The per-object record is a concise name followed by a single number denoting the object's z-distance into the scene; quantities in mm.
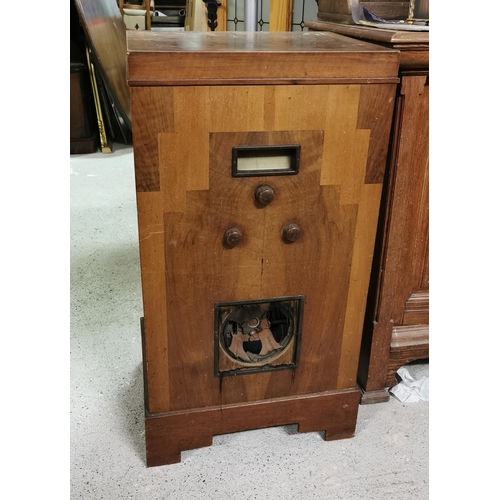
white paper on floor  1668
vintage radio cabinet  1100
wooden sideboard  1302
